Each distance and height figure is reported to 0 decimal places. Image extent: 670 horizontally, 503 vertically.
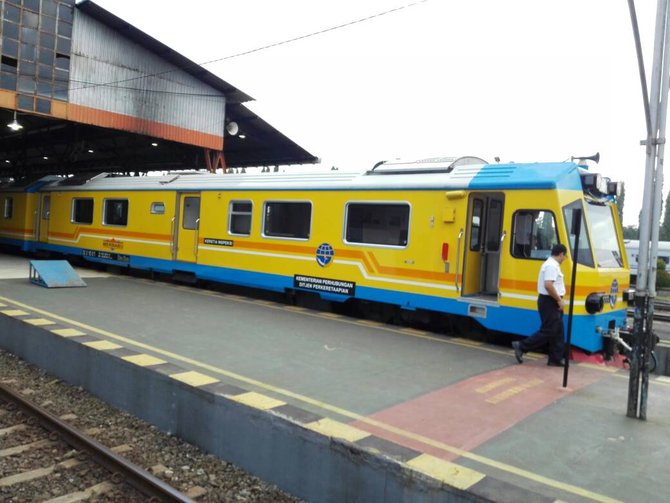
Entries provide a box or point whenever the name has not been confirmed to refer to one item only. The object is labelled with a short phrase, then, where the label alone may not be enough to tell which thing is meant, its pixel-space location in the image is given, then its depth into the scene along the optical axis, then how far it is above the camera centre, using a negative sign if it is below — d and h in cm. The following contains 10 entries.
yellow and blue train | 778 +12
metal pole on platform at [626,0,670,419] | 483 +68
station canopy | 2008 +383
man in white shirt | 694 -74
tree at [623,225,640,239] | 6666 +344
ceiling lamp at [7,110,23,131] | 1761 +292
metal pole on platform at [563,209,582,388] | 552 -32
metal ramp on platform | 1146 -115
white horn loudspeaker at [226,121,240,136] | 2301 +428
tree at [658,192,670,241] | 7356 +490
